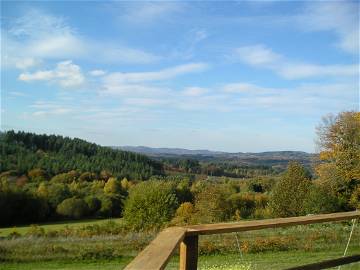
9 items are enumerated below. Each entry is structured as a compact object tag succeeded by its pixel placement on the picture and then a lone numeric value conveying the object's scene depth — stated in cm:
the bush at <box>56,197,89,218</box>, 4741
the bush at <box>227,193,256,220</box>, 3737
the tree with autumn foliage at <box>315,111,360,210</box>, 2466
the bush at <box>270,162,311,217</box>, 2869
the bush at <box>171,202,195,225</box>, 3050
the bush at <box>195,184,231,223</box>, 3112
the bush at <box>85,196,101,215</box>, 4888
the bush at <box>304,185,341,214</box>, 2436
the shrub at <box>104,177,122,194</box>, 5368
